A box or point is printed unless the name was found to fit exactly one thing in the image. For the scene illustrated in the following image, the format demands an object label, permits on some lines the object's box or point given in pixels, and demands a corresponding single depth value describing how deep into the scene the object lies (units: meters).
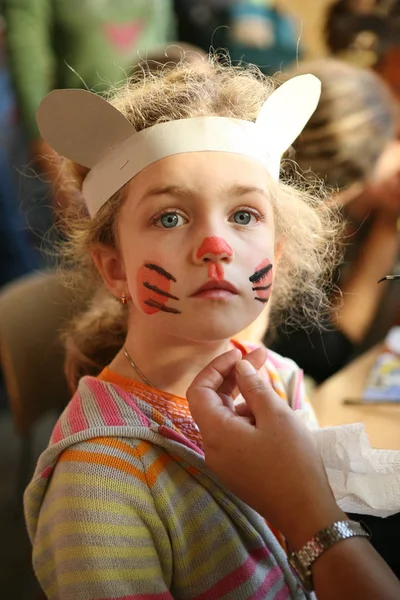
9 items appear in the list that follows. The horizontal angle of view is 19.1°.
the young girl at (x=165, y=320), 0.83
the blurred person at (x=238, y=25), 2.23
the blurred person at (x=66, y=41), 1.70
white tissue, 0.85
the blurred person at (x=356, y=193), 1.26
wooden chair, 1.32
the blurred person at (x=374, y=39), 1.82
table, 0.96
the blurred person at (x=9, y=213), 2.35
